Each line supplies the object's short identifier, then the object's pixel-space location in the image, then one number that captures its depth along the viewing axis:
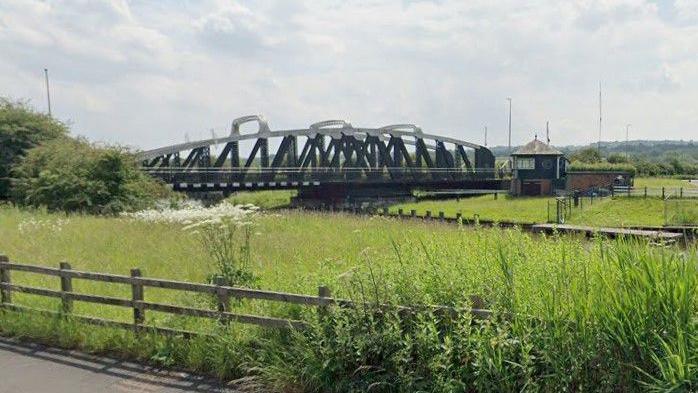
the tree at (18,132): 34.03
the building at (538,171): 55.88
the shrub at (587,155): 85.97
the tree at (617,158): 88.44
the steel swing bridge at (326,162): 52.72
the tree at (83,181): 26.91
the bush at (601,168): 53.03
